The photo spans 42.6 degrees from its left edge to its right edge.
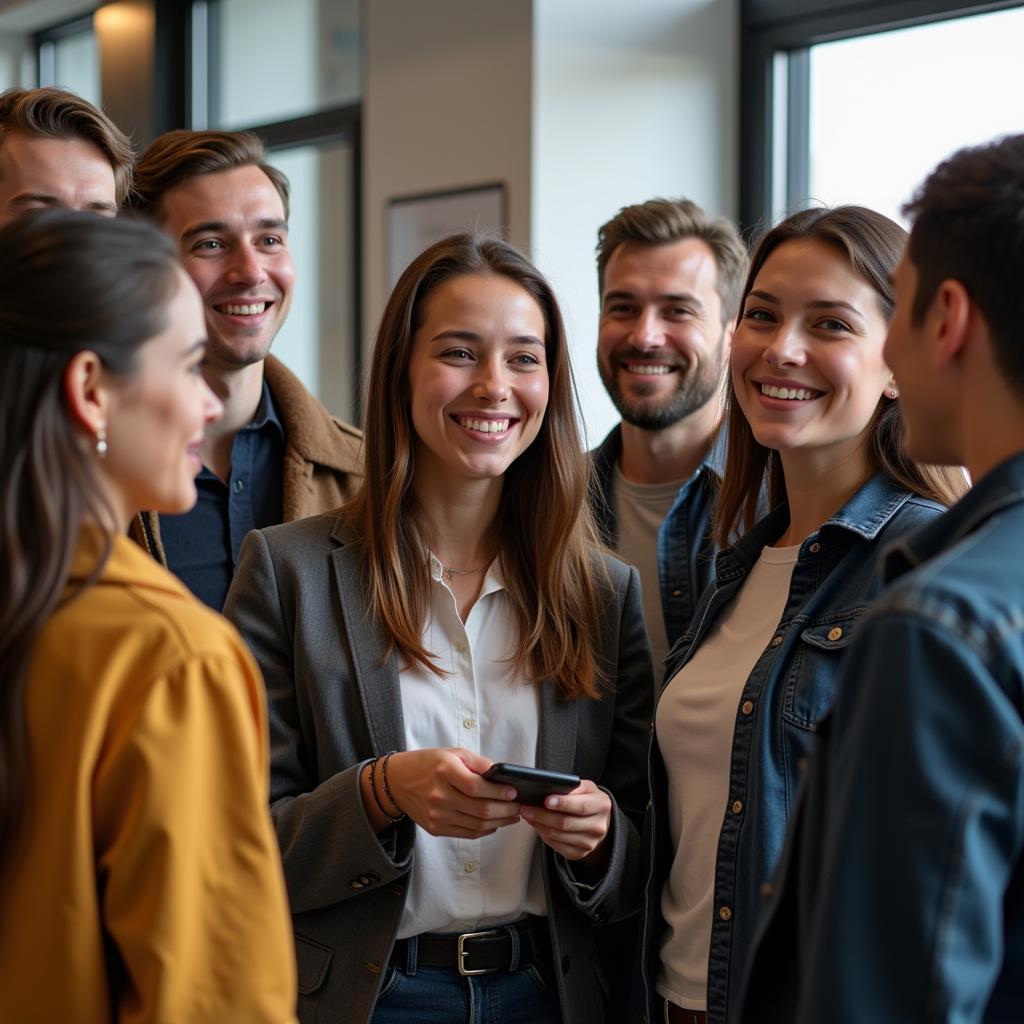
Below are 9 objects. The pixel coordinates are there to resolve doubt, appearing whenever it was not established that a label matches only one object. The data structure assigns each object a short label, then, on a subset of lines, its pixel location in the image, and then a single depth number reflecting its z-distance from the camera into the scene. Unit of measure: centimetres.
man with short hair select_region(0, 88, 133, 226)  222
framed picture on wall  420
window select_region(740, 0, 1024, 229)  361
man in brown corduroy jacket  241
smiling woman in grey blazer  181
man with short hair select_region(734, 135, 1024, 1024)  100
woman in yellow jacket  109
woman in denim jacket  170
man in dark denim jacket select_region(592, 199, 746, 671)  262
